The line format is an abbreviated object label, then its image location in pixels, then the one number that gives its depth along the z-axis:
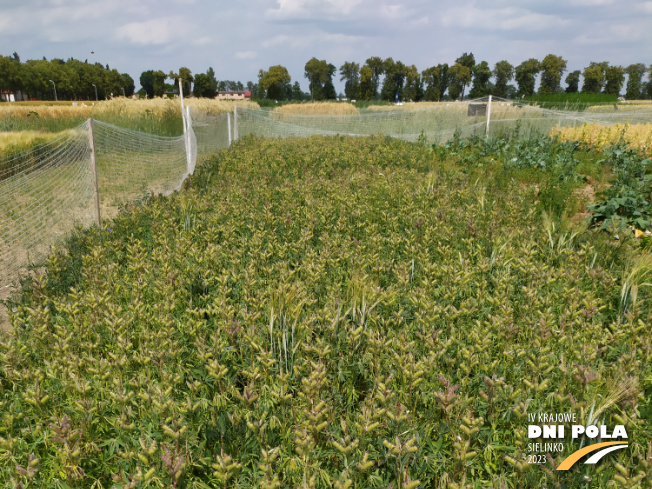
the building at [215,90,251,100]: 143.52
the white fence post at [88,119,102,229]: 6.12
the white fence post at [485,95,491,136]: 15.00
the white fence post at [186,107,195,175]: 11.20
